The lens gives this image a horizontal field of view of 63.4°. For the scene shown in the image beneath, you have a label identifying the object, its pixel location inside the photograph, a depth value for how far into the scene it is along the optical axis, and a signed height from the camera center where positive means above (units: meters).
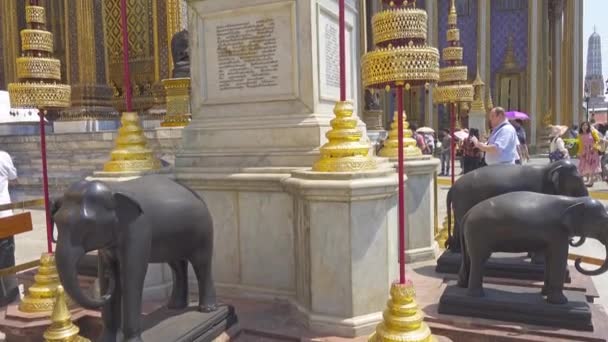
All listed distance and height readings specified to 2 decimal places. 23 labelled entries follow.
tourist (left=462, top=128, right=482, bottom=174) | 9.75 -0.41
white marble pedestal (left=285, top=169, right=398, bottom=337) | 3.40 -0.75
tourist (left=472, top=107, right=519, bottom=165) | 5.73 -0.08
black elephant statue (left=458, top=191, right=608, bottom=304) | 3.48 -0.66
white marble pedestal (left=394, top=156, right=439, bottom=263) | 5.40 -0.81
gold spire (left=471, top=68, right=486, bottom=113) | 14.13 +0.89
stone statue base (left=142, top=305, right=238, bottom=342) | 3.16 -1.22
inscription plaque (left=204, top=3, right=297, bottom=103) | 4.22 +0.76
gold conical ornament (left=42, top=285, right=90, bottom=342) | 3.02 -1.11
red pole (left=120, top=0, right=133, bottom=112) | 4.31 +0.86
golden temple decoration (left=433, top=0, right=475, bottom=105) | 6.43 +0.81
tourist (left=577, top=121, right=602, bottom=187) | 12.75 -0.53
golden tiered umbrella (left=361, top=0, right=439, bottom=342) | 2.95 +0.42
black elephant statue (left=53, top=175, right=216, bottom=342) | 2.63 -0.56
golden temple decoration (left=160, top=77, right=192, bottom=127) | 10.79 +0.93
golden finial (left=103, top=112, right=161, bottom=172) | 4.38 -0.07
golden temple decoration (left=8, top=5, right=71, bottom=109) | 4.35 +0.67
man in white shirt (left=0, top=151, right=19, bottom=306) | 4.55 -1.00
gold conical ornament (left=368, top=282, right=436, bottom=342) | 2.97 -1.11
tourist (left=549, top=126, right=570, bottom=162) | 12.70 -0.33
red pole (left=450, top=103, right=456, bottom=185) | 6.08 +0.12
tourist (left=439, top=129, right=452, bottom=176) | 16.56 -0.60
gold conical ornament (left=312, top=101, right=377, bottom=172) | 3.45 -0.06
